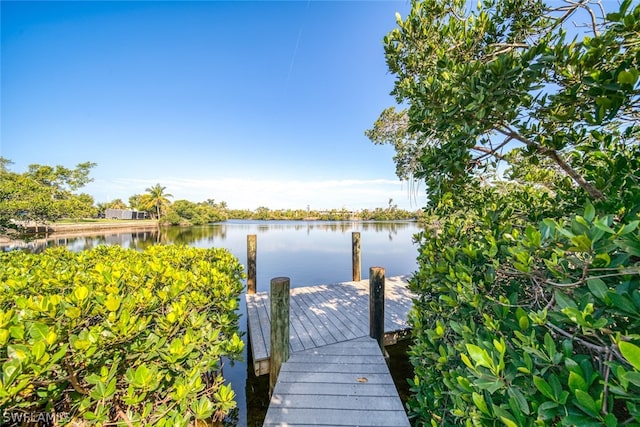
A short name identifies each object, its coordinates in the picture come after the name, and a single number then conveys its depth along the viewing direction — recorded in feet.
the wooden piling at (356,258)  19.56
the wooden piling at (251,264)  17.12
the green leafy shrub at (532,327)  2.10
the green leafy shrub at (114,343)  3.37
